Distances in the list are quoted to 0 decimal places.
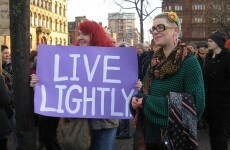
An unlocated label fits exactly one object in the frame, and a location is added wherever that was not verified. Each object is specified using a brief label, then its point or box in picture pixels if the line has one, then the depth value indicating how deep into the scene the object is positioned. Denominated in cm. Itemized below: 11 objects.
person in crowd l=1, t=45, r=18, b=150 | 616
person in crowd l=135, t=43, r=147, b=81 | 913
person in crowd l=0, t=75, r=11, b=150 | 443
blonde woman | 264
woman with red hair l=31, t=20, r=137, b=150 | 343
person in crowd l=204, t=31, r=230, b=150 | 527
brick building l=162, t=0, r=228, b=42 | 9731
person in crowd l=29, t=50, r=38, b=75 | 659
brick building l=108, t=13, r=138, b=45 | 11751
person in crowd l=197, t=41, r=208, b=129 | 880
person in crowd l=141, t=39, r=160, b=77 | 666
